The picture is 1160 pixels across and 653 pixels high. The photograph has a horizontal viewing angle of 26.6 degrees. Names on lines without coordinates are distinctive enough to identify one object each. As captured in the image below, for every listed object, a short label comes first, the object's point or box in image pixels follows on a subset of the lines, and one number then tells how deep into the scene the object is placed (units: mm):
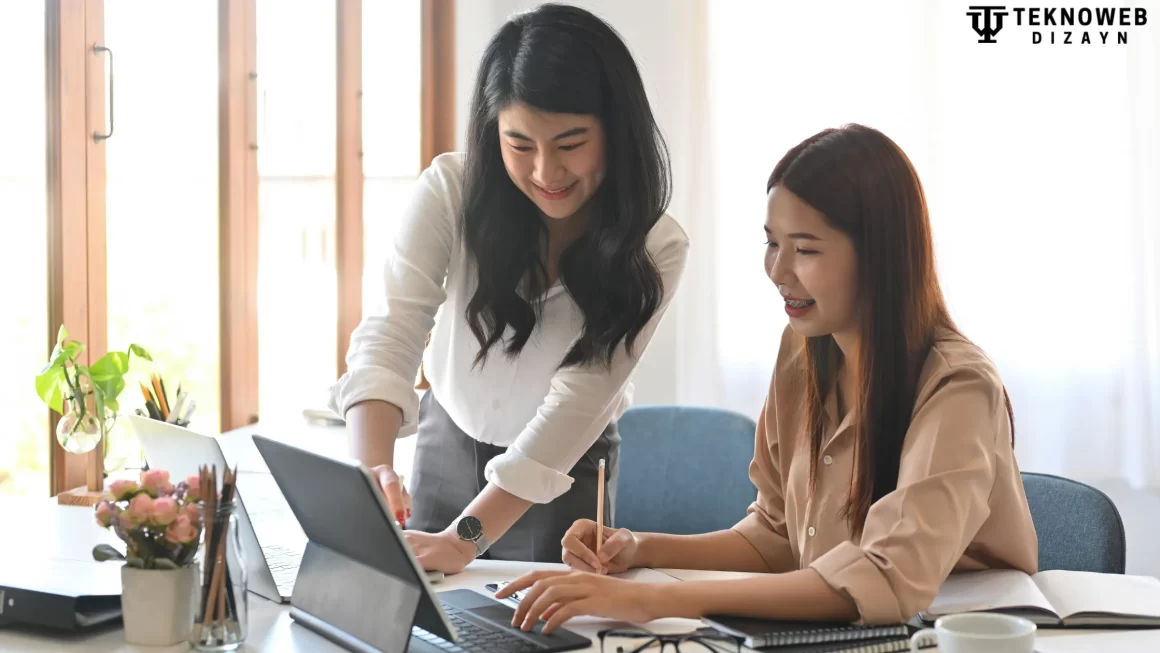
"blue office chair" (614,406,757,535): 3573
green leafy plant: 3227
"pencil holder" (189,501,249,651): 2439
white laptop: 2542
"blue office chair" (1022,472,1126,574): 2848
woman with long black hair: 2796
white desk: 2452
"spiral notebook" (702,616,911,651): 2425
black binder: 2472
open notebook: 2500
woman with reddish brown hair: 2495
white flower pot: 2439
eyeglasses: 2441
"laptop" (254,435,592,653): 2357
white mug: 2285
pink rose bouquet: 2420
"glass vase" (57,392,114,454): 3227
